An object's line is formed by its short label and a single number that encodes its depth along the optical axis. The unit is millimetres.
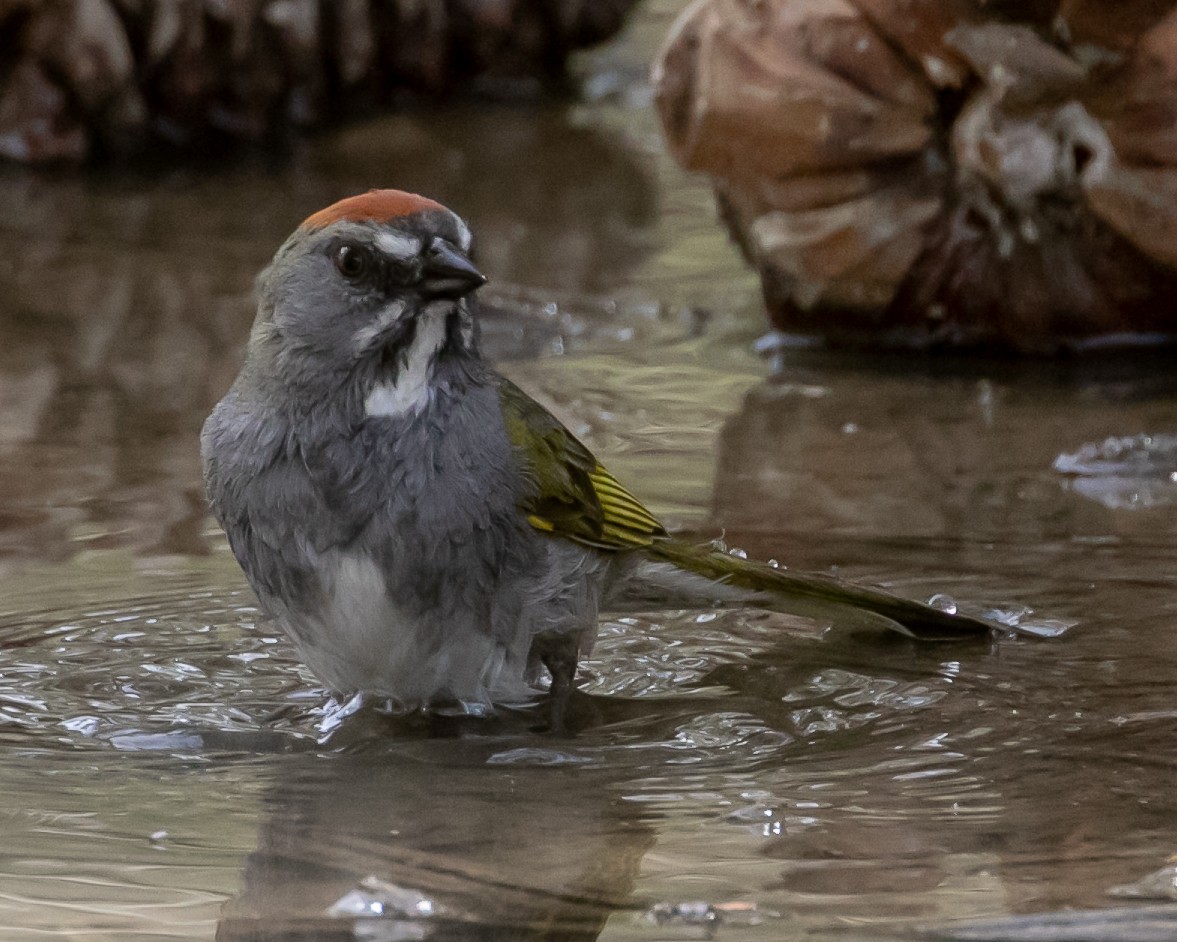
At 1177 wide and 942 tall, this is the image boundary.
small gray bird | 6777
